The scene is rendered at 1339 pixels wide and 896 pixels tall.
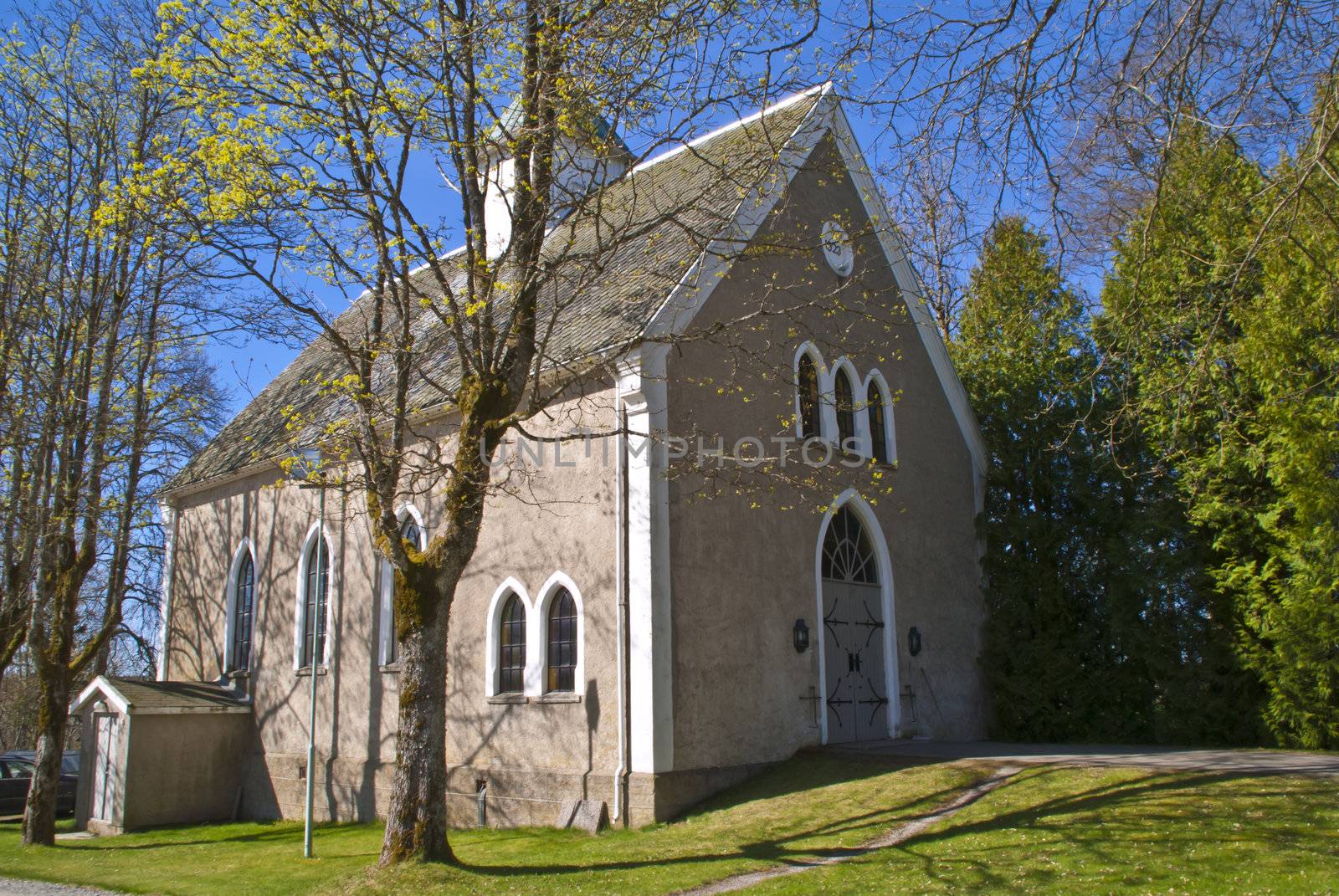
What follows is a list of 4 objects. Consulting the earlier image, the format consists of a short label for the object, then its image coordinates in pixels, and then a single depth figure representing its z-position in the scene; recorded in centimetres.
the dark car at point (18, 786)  2017
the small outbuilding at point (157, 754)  1669
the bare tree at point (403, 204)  977
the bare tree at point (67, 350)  1541
